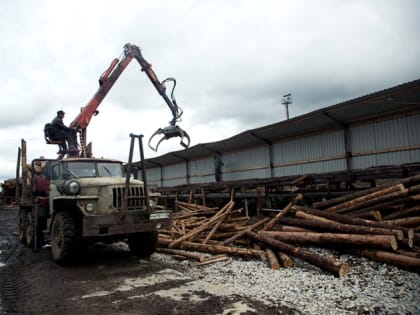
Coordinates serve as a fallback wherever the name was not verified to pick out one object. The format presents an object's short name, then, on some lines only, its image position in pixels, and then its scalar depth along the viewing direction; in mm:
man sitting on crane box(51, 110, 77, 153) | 11422
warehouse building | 11766
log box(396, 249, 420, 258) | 6125
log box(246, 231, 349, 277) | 5988
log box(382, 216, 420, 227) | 7387
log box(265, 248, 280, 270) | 6809
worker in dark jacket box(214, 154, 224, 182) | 20719
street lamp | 32906
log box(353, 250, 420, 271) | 5785
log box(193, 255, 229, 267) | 7496
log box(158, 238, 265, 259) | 7770
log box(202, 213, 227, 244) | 9344
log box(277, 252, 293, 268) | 6836
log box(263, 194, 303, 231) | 9235
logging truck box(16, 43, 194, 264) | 7297
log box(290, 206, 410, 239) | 7017
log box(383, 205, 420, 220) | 7743
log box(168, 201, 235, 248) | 9267
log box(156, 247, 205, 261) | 7834
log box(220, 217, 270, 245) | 9000
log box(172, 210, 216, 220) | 13406
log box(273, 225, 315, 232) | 8375
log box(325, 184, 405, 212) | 8219
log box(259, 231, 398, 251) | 6411
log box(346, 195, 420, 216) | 7921
